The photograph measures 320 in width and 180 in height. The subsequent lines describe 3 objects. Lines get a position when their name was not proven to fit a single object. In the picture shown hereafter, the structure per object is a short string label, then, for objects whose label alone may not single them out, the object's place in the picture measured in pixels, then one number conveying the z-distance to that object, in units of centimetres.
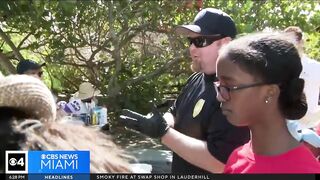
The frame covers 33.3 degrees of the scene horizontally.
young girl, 152
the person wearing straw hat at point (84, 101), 406
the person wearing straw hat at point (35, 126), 99
